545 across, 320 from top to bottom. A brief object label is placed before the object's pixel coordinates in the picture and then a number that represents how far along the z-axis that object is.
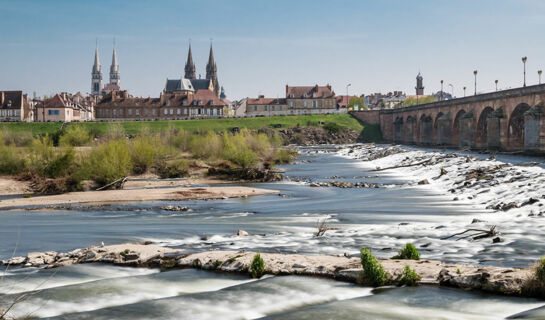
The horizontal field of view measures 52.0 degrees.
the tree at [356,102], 194.25
